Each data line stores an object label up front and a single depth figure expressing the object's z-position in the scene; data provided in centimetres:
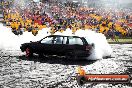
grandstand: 4662
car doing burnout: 1820
